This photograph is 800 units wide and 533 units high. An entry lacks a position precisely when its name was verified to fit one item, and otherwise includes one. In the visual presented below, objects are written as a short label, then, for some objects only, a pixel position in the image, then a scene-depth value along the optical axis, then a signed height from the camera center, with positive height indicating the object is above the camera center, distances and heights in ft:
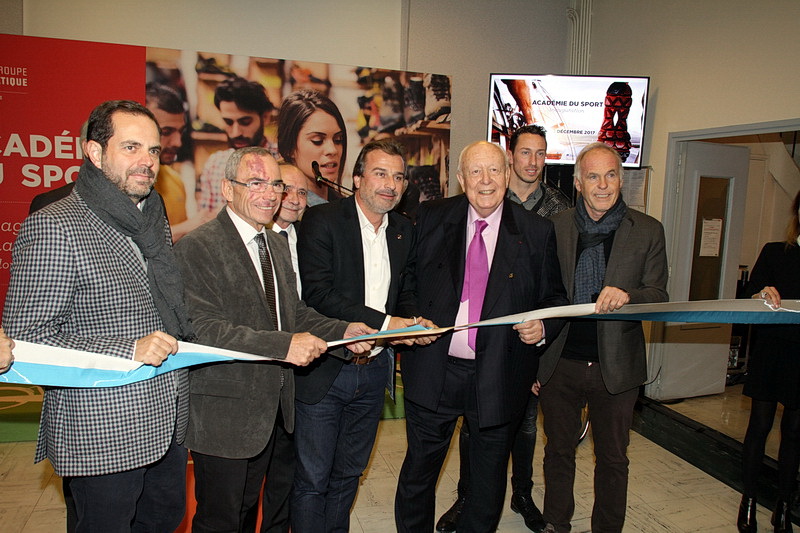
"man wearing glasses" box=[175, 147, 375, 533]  6.76 -1.59
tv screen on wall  17.33 +3.62
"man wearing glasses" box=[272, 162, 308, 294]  9.81 +0.06
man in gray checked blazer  5.43 -1.09
